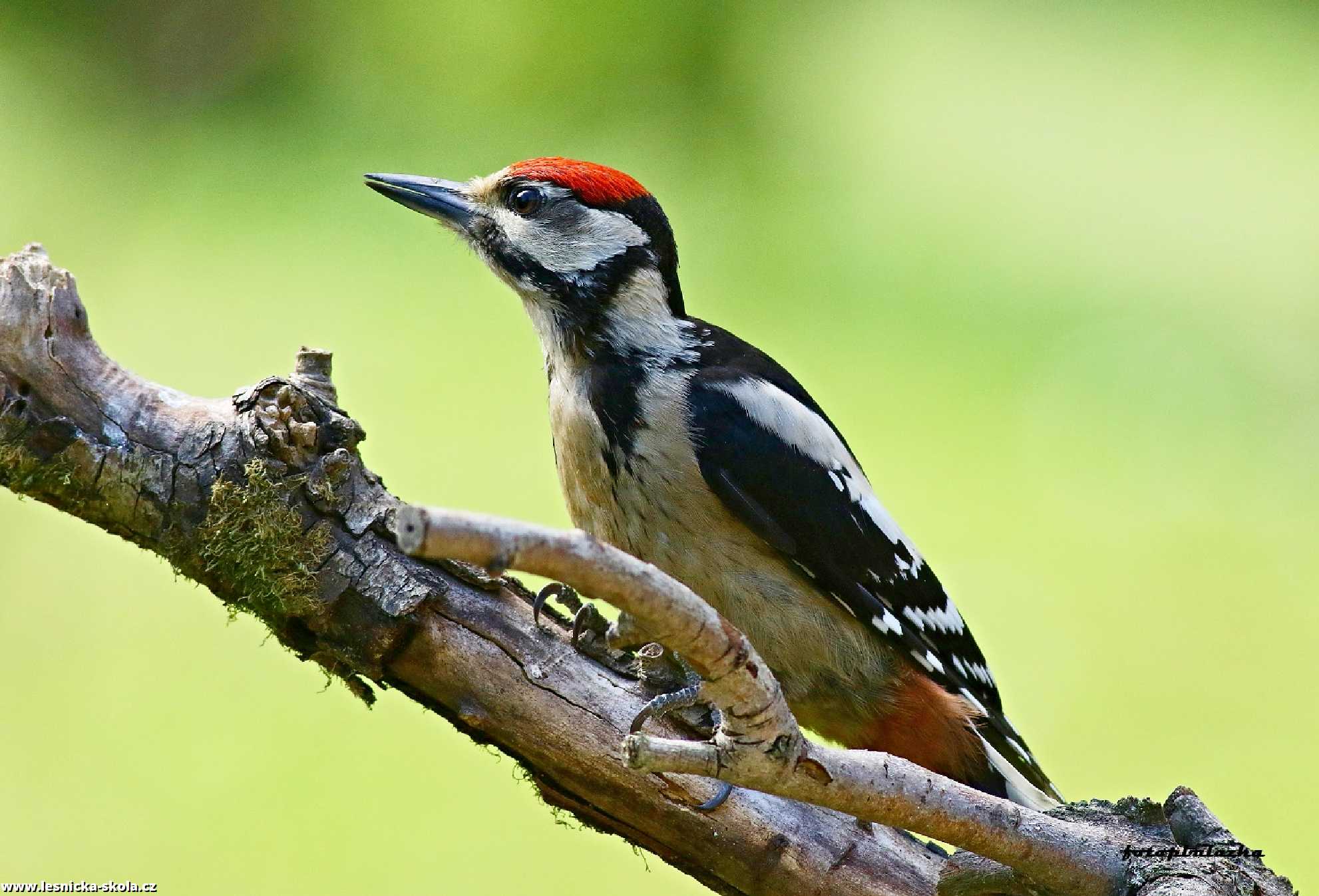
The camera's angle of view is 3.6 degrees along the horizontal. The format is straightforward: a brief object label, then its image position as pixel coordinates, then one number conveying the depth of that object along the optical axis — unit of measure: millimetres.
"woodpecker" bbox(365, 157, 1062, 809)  4332
